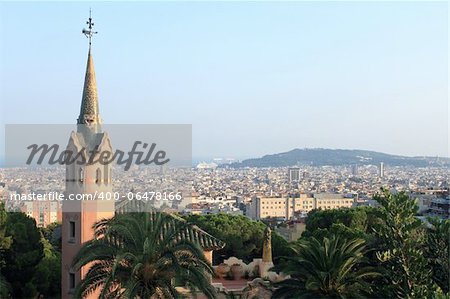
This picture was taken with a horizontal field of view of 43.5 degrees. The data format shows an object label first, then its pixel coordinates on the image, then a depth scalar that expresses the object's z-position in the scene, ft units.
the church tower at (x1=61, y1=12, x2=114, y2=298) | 49.11
